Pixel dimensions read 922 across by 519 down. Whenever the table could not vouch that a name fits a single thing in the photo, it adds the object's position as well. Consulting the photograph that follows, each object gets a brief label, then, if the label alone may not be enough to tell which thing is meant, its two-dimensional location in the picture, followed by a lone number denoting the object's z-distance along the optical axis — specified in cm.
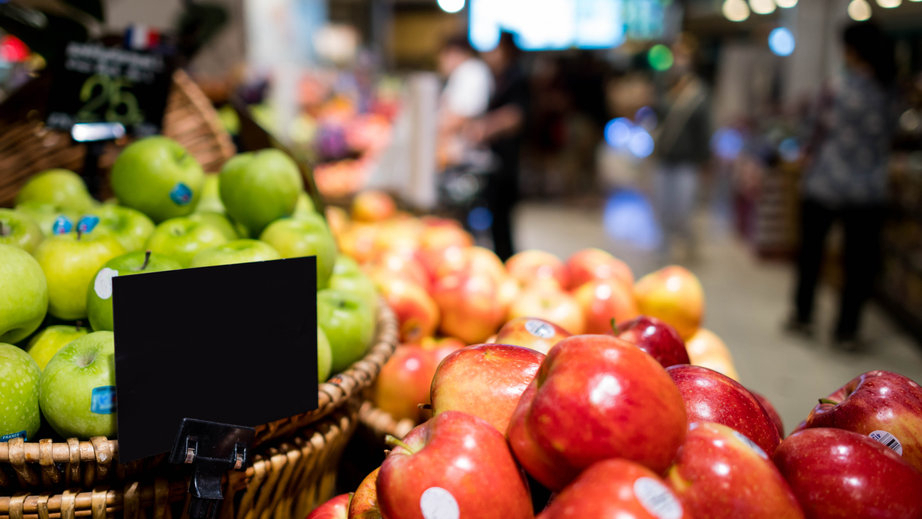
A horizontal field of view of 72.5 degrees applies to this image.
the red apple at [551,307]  163
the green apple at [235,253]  110
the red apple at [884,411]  84
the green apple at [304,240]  128
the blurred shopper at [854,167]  355
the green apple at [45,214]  127
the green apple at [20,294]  98
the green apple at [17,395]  88
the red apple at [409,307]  173
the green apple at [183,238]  121
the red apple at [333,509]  85
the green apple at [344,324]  124
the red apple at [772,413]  108
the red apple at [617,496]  57
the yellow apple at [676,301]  167
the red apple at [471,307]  174
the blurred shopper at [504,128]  415
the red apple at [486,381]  80
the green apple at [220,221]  135
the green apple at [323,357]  113
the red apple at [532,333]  108
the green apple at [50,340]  105
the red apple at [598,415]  64
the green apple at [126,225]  125
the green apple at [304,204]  160
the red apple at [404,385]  146
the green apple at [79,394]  88
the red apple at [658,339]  111
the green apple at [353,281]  144
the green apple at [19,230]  115
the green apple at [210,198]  157
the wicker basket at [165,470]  82
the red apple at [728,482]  64
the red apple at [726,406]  82
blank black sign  76
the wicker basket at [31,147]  163
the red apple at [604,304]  166
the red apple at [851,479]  69
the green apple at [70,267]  110
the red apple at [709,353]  153
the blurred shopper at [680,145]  562
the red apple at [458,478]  67
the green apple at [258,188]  136
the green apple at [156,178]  137
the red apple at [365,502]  80
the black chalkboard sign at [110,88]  160
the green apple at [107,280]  100
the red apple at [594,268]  194
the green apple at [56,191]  148
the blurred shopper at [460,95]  429
